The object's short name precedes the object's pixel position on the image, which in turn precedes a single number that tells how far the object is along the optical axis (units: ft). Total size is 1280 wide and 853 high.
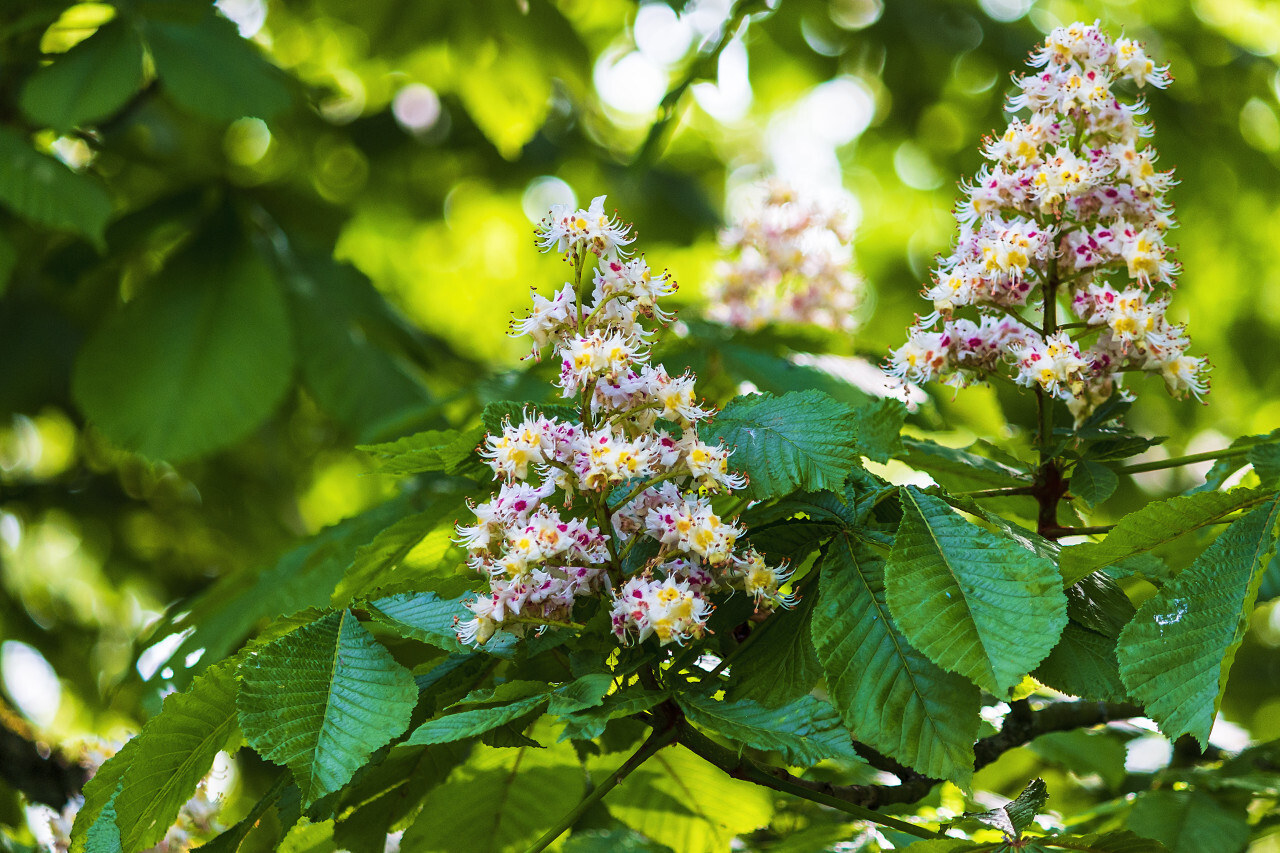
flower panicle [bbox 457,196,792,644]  6.03
